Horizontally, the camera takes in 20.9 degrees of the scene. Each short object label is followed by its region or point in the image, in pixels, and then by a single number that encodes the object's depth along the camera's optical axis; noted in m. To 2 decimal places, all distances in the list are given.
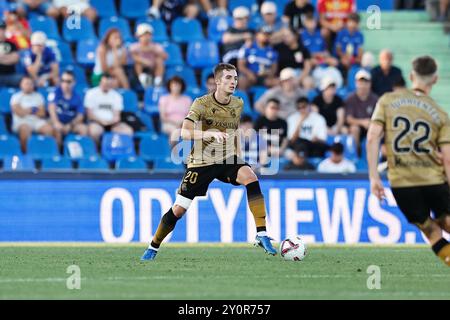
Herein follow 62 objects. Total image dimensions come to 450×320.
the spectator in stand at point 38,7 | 20.91
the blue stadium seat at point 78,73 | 20.08
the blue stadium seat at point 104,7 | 21.38
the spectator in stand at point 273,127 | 18.33
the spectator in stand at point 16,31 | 20.11
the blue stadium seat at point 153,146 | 18.88
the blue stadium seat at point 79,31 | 20.84
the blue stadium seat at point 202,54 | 20.48
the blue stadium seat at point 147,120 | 19.48
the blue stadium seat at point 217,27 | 20.95
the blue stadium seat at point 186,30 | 21.03
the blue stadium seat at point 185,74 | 20.27
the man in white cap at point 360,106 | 19.28
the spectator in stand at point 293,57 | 20.30
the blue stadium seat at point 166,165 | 18.44
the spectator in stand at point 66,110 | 18.94
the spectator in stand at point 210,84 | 19.08
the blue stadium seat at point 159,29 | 21.00
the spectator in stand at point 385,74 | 19.94
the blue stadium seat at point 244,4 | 21.69
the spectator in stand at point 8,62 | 19.69
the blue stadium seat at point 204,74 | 20.17
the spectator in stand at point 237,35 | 20.19
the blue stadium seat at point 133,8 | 21.38
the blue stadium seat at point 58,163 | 18.42
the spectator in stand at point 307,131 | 18.59
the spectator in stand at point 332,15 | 21.14
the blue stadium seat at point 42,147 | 18.56
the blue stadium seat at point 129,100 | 19.52
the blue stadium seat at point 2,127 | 18.87
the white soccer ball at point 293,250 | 13.41
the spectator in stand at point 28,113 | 18.88
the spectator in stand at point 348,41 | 20.94
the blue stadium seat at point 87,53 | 20.38
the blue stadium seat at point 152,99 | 19.73
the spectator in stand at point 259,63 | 20.09
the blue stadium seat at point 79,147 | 18.64
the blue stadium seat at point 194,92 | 19.64
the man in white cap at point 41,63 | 19.59
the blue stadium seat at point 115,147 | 18.77
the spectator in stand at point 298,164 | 18.11
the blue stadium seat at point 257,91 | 19.91
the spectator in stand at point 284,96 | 19.22
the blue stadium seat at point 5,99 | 19.25
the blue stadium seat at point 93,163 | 18.45
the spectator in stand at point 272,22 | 20.55
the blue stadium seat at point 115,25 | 20.92
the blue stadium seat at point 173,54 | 20.66
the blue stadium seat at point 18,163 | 18.23
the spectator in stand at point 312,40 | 20.83
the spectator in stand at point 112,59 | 19.73
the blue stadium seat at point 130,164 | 18.47
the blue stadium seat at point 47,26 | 20.66
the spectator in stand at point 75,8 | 20.95
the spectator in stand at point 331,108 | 19.30
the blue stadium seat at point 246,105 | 19.50
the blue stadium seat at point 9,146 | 18.41
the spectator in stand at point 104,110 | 19.06
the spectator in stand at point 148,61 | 20.03
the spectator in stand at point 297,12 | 21.08
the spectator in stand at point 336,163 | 18.03
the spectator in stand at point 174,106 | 19.14
